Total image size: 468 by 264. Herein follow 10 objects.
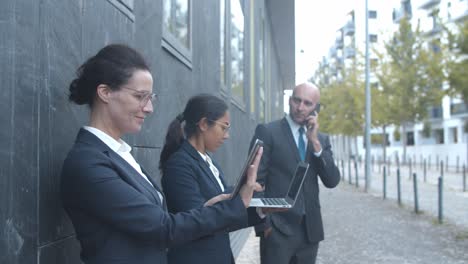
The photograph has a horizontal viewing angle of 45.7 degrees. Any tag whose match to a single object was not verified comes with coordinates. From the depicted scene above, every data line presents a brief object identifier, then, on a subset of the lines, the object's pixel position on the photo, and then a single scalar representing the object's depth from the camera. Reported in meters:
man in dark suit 4.02
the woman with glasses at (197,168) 2.65
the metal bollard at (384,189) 16.45
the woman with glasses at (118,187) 1.80
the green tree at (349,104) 33.22
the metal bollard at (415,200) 12.73
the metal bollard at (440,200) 11.21
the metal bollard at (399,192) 14.45
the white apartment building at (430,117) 41.19
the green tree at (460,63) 11.79
